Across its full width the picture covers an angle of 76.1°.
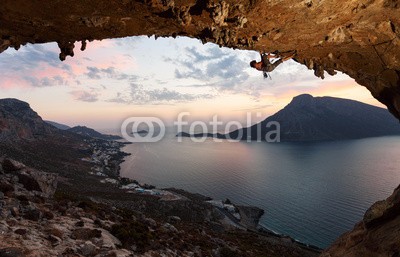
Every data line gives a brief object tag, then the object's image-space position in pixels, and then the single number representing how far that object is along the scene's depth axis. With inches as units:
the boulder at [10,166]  922.7
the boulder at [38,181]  895.1
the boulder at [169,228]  1111.2
